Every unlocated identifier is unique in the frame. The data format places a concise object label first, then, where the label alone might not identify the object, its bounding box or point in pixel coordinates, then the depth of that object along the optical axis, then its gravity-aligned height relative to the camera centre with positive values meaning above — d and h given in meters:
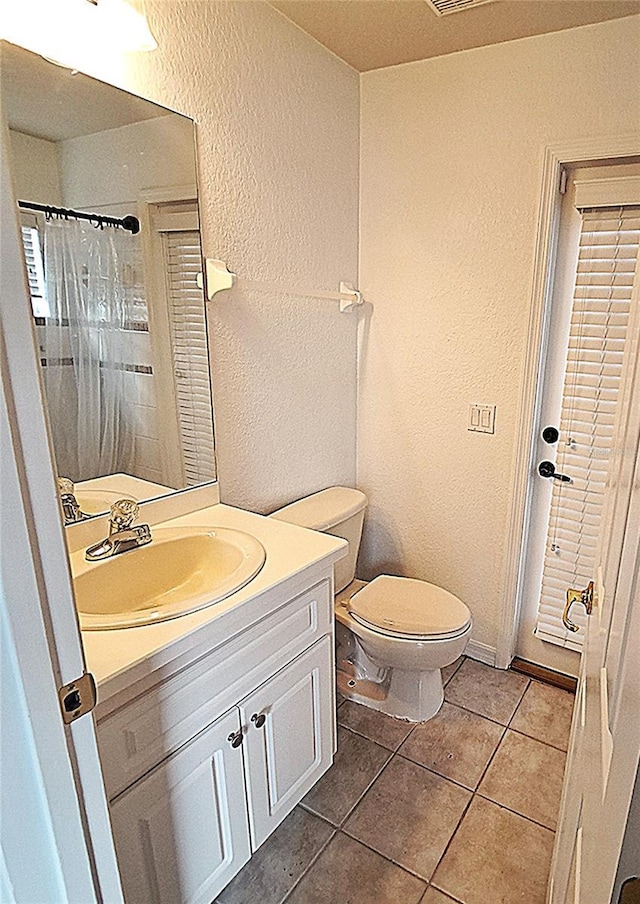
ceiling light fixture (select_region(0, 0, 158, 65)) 1.09 +0.59
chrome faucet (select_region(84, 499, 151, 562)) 1.35 -0.56
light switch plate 2.08 -0.43
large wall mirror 1.22 +0.07
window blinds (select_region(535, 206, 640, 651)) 1.79 -0.33
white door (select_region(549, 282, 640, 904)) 0.52 -0.47
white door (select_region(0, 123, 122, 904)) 0.54 -0.34
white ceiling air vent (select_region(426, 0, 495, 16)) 1.55 +0.83
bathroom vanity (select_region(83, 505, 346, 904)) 1.01 -0.87
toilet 1.83 -1.07
